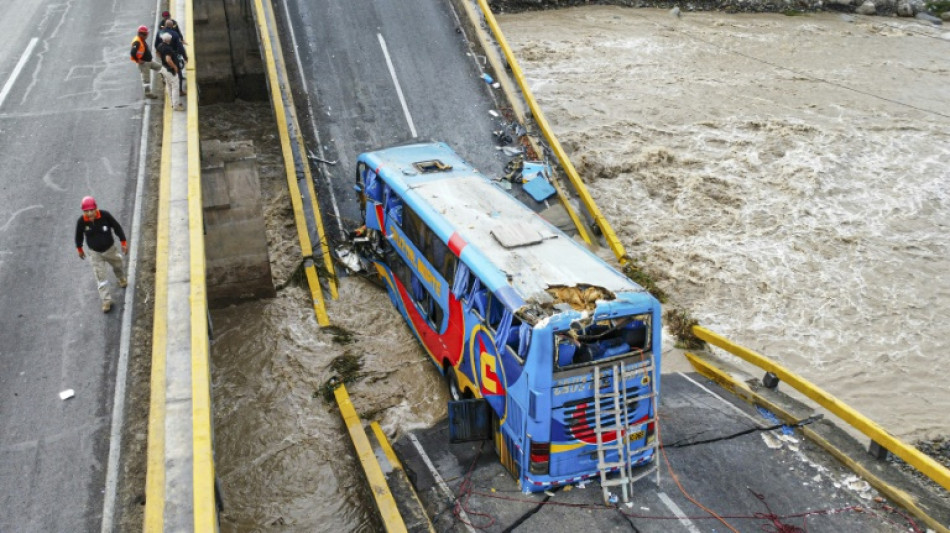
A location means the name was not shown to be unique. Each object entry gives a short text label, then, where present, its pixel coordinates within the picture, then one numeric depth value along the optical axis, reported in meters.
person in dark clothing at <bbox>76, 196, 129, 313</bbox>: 10.37
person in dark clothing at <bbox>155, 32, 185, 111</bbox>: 14.50
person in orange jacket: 15.66
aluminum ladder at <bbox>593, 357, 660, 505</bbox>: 9.69
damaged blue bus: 9.47
